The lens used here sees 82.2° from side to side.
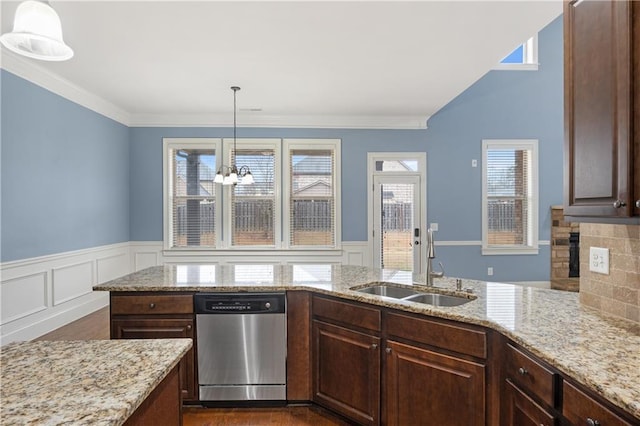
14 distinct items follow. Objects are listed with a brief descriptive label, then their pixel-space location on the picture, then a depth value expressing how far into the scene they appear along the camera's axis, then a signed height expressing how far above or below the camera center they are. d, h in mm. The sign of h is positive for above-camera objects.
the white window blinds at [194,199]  5836 +185
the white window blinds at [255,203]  5844 +123
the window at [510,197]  5898 +229
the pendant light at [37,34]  1444 +710
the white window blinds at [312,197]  5867 +220
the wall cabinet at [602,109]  1160 +355
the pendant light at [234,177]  4281 +402
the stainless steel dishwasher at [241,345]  2391 -884
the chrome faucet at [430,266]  2236 -337
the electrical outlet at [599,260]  1615 -219
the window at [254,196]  5805 +234
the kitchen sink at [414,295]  2145 -520
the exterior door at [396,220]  5867 -144
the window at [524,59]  5930 +2532
